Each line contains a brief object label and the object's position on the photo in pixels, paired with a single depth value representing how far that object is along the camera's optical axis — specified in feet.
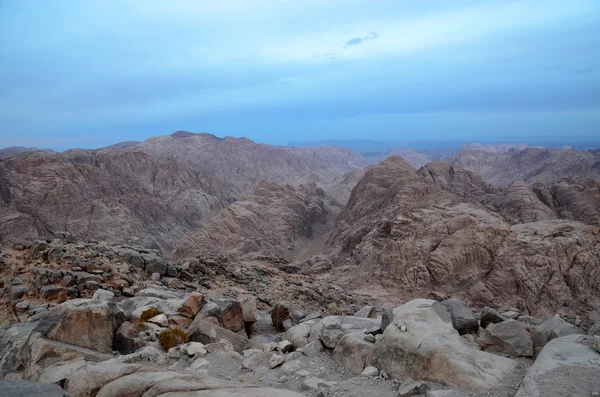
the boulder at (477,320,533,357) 30.96
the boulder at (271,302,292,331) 46.75
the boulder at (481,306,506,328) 37.68
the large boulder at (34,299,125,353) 31.63
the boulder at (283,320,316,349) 35.37
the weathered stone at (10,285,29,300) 48.26
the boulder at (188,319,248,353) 35.37
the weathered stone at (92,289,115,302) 44.36
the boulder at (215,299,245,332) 41.68
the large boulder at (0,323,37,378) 31.17
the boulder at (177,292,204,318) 41.98
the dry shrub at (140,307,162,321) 40.24
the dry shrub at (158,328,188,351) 34.69
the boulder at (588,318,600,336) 30.94
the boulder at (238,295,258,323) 44.95
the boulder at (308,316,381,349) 32.96
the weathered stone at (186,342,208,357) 31.96
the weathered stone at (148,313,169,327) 39.29
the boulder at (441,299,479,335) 35.27
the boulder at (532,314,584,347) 33.04
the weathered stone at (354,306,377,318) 45.62
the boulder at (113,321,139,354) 33.50
